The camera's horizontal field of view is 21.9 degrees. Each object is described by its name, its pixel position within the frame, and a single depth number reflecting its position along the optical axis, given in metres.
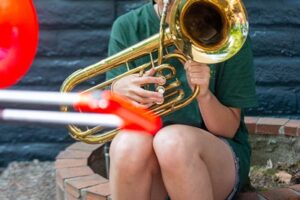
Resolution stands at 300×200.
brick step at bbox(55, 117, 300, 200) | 2.40
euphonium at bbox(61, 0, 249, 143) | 2.09
